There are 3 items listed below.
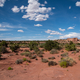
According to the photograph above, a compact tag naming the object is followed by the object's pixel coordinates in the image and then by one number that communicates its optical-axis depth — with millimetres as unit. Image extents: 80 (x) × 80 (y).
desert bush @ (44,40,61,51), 24759
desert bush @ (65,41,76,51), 22569
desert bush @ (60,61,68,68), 9588
